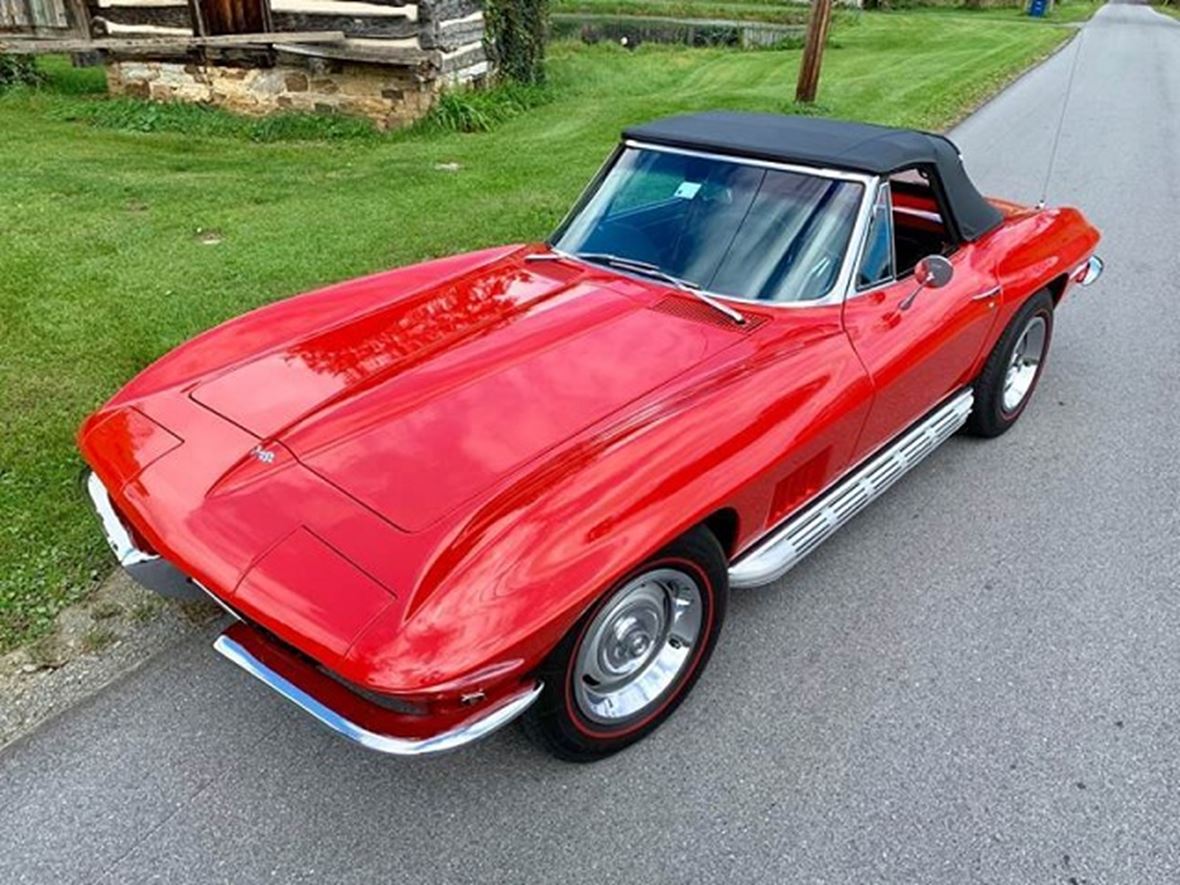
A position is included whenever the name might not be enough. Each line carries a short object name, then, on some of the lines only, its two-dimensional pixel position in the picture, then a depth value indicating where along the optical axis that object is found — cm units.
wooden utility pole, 1068
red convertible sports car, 210
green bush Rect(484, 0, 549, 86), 1138
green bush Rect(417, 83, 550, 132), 1023
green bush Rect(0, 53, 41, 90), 1104
